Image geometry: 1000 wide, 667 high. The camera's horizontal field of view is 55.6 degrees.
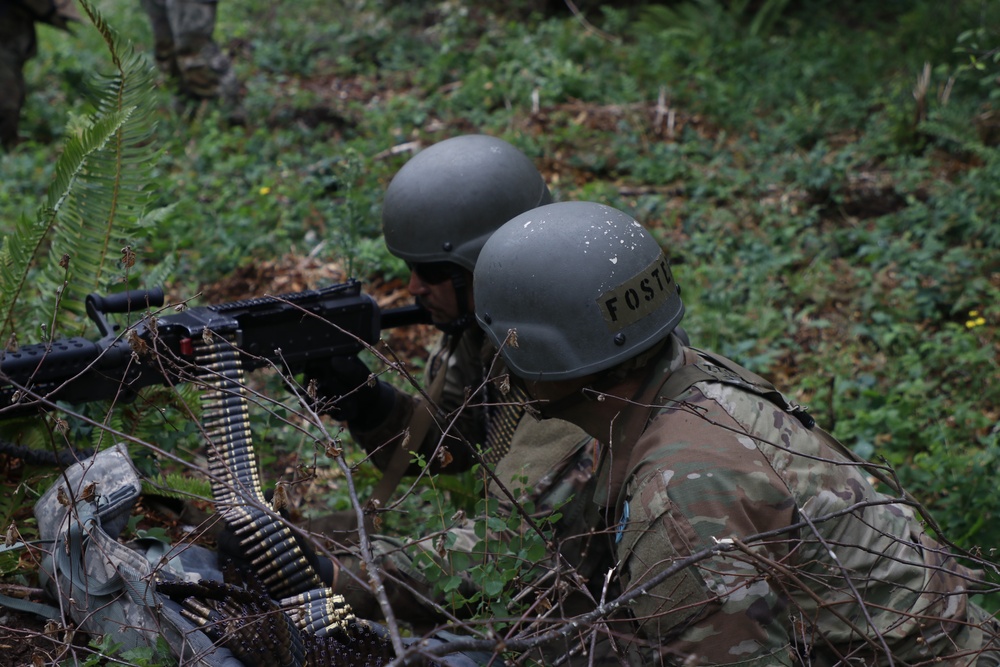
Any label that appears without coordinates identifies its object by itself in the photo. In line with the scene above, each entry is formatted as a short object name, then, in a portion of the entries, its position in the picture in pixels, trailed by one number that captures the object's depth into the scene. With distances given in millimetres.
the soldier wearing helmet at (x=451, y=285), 4035
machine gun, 3293
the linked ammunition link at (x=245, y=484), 3230
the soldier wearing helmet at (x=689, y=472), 2451
